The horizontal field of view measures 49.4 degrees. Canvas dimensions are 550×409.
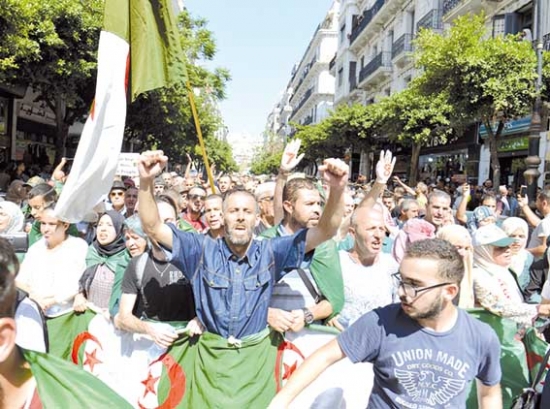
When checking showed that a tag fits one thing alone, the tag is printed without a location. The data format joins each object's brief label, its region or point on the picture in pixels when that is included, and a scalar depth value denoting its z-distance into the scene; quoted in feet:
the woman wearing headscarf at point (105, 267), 12.88
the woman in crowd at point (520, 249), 16.37
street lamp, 36.78
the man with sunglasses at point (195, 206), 22.74
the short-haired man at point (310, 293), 11.12
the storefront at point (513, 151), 58.85
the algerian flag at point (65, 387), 4.78
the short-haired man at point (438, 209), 19.93
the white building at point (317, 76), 216.54
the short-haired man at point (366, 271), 12.16
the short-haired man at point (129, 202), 22.88
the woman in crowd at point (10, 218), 16.48
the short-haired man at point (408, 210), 23.15
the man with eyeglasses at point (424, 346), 7.89
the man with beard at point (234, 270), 10.01
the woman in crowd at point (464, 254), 12.56
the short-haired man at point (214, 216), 15.61
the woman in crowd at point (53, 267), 13.39
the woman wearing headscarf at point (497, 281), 11.87
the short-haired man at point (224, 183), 36.81
